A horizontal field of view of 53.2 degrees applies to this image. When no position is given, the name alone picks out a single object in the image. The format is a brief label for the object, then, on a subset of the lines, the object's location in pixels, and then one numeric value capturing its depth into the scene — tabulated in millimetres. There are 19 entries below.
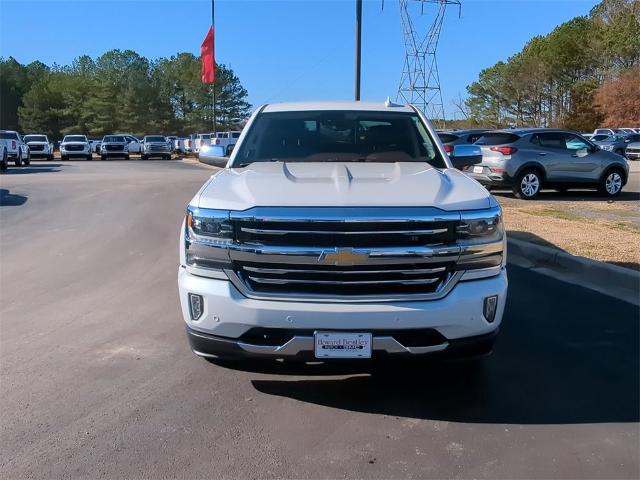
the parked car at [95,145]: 51672
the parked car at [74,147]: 41156
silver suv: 14734
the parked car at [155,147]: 42706
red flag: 37147
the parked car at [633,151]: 33938
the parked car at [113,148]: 42812
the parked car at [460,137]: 21156
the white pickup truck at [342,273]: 3590
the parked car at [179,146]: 48294
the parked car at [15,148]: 28516
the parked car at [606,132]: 43781
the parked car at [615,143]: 35000
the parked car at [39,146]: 39906
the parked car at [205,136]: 45869
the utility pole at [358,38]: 18891
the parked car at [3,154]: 25616
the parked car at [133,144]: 47031
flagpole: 37062
